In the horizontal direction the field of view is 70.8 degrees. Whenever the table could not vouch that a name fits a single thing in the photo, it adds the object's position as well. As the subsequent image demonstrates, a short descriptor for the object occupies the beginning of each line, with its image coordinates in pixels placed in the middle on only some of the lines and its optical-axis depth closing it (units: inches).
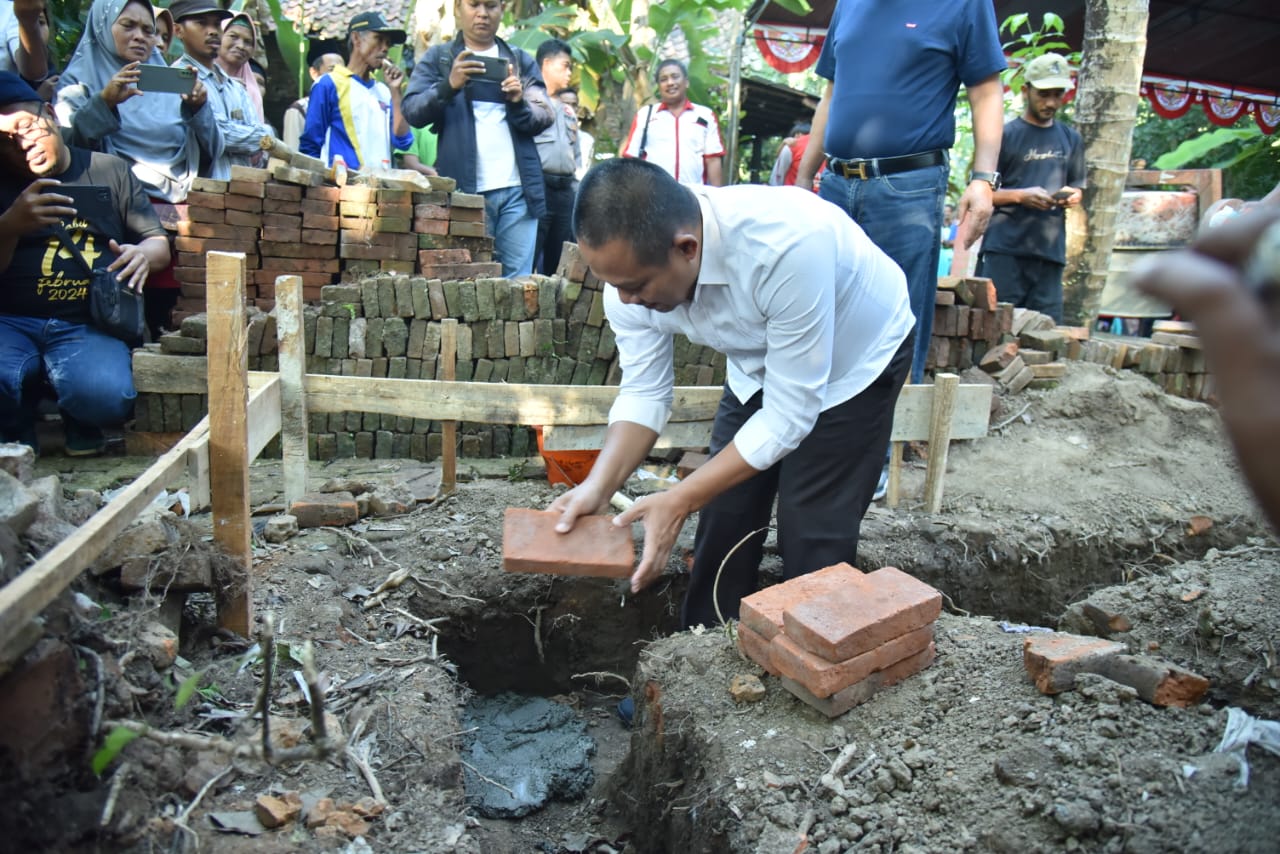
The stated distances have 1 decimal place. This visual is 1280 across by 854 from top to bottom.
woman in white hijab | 188.7
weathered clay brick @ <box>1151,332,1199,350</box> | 247.4
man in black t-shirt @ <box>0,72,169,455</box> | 165.0
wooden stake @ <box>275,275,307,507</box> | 149.0
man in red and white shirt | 278.4
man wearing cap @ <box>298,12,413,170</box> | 231.8
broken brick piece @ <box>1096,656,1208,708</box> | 89.1
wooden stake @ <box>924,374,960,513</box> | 173.9
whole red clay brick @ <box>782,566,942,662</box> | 92.7
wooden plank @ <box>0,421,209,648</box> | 64.6
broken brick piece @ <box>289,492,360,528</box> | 150.8
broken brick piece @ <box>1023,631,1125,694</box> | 93.2
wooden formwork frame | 79.9
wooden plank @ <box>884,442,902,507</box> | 178.7
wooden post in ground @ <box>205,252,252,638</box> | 102.3
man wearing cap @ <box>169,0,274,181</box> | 210.2
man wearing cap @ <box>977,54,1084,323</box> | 225.0
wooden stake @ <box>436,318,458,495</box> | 169.6
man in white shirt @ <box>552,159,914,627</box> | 95.4
